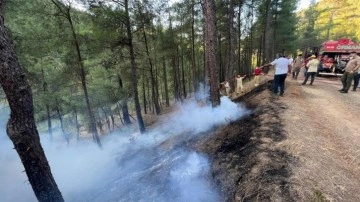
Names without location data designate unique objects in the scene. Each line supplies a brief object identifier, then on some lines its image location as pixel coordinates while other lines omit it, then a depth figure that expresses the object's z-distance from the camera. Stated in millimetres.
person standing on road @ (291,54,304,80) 17031
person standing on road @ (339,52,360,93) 12120
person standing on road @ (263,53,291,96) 10469
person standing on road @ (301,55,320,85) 13523
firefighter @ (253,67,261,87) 15657
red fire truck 19359
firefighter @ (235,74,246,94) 15172
